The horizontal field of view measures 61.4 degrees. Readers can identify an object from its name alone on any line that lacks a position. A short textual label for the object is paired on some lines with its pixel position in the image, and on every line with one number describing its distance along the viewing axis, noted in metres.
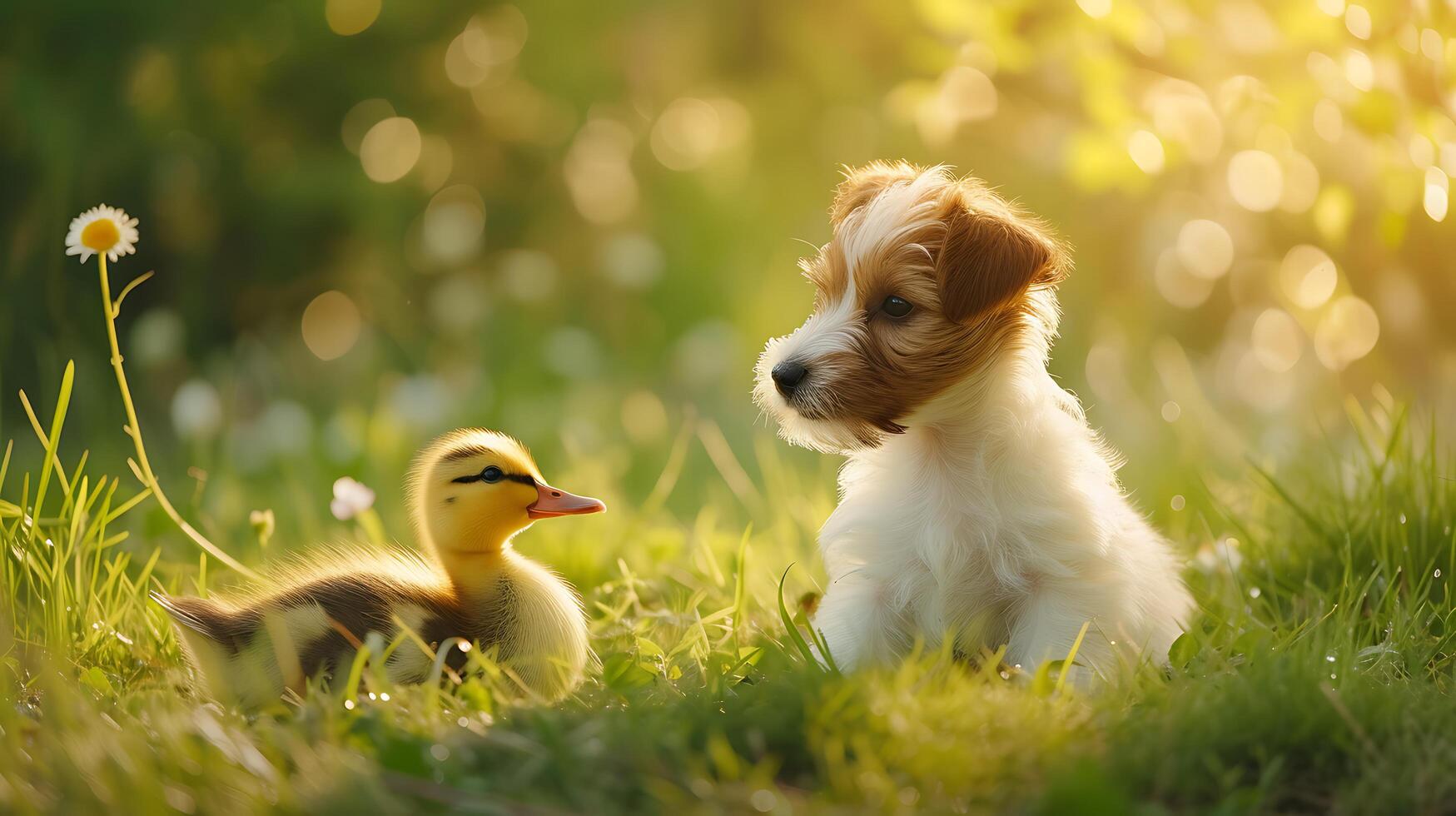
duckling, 3.17
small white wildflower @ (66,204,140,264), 3.56
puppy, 3.28
